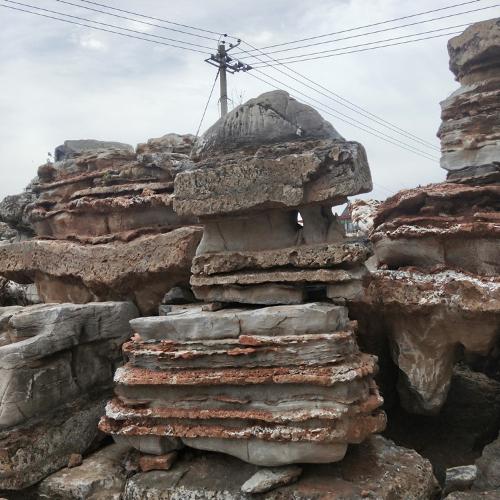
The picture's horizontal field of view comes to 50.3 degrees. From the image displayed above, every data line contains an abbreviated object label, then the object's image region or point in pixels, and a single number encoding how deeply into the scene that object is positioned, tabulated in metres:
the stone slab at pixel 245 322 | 4.50
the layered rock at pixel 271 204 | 4.79
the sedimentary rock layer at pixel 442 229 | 5.78
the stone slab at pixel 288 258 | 4.78
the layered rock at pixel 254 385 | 4.17
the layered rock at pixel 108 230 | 6.32
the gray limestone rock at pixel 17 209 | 8.84
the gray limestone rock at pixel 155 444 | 4.59
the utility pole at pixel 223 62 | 14.53
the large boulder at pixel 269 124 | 5.11
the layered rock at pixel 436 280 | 5.53
